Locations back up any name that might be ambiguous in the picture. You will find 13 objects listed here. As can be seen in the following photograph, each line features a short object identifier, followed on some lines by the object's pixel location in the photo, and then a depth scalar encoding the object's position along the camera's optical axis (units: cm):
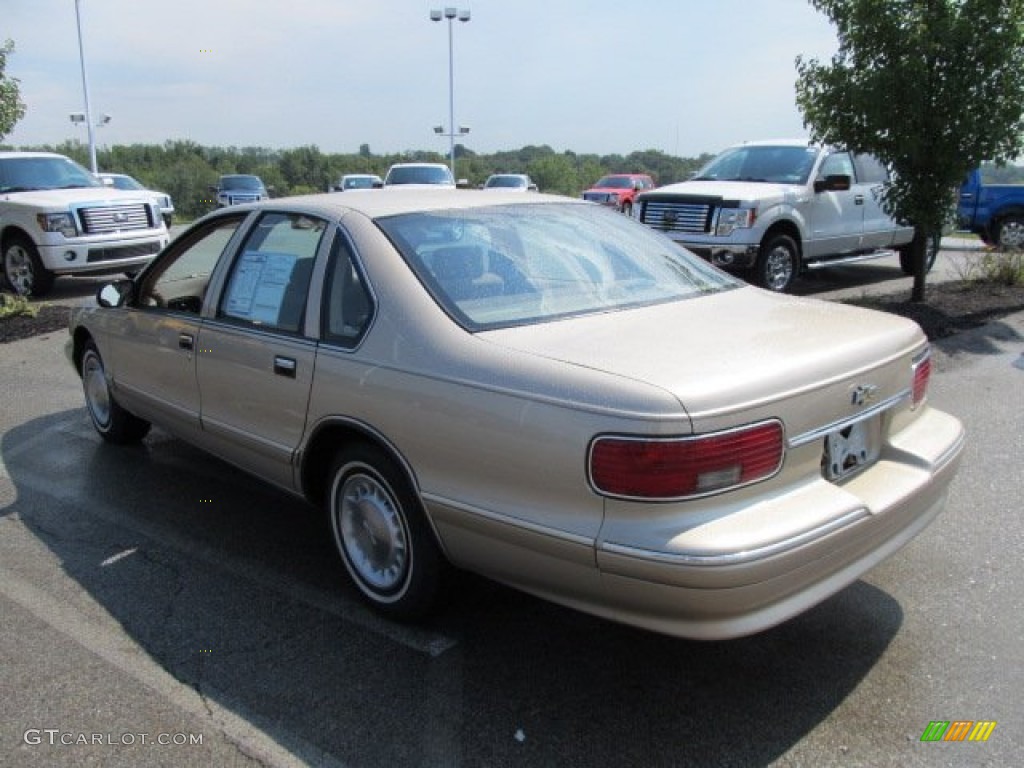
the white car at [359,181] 2908
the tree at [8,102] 1214
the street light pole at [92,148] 3301
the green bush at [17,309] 999
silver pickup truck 1021
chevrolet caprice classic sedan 257
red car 2893
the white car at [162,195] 2588
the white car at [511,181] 3061
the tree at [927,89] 887
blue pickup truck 1600
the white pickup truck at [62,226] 1154
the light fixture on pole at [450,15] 4241
